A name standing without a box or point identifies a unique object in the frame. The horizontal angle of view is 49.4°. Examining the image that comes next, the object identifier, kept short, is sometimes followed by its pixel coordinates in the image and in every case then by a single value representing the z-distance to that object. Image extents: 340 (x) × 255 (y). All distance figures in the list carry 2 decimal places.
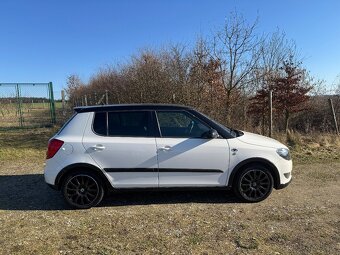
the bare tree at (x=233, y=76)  13.88
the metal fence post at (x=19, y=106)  17.87
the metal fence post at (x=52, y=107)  17.73
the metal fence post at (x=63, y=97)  18.85
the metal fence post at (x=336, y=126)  14.17
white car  5.71
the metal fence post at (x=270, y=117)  11.26
